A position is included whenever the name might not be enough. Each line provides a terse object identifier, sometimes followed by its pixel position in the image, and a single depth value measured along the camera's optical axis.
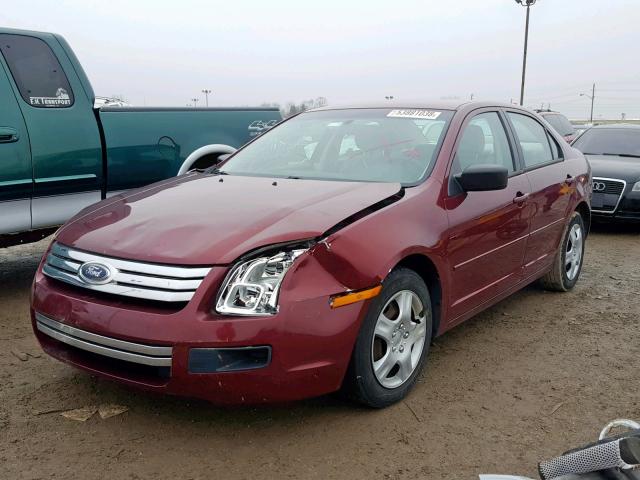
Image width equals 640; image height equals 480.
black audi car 8.00
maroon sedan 2.59
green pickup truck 4.68
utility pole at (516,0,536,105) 27.12
